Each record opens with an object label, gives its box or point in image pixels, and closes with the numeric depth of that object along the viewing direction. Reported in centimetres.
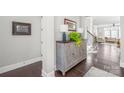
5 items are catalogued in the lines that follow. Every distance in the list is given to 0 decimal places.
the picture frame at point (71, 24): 328
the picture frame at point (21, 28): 292
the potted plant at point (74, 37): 325
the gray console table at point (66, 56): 258
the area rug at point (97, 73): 258
